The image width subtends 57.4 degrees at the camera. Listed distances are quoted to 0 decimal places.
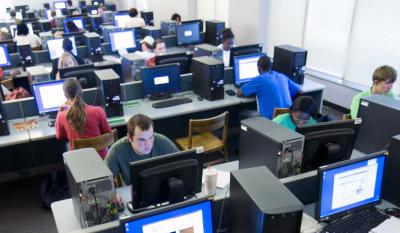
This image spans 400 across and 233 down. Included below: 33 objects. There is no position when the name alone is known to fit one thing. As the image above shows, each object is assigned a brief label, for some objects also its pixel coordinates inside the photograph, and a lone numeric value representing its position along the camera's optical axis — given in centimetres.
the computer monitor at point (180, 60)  442
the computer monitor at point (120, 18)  897
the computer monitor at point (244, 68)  452
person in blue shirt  394
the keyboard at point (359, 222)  201
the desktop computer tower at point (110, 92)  362
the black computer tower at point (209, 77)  407
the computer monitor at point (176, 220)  152
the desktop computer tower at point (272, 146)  199
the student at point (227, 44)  513
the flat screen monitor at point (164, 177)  193
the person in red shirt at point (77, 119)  302
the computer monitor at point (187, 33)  666
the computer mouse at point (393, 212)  219
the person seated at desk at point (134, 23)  730
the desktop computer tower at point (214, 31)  676
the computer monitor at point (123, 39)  639
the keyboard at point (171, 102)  402
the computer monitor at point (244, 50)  488
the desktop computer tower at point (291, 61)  452
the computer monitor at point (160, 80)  406
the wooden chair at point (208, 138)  345
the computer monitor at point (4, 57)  579
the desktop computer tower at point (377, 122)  246
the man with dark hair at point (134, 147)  235
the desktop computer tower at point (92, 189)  173
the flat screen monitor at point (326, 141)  217
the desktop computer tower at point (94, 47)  609
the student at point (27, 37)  656
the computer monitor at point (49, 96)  360
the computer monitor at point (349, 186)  195
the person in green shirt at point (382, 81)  317
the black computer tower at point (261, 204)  150
